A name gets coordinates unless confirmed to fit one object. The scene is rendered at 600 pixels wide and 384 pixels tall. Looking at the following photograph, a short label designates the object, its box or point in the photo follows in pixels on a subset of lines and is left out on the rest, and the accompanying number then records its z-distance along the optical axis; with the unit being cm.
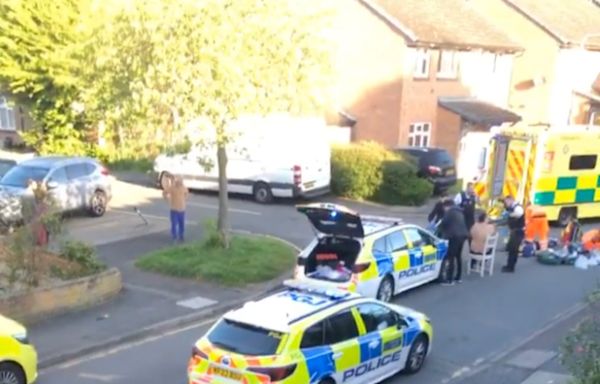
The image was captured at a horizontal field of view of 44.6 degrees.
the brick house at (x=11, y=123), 3259
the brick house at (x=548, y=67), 3853
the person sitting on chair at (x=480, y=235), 1523
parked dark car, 2416
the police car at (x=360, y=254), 1220
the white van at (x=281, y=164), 2225
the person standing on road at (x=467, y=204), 1610
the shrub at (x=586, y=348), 564
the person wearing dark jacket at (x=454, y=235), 1441
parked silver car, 1786
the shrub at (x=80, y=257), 1272
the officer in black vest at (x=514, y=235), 1577
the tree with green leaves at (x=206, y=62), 1204
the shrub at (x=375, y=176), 2278
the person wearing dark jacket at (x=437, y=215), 1645
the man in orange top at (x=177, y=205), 1628
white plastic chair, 1536
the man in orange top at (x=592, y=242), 1730
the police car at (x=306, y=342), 786
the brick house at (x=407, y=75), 2867
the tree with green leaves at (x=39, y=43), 2495
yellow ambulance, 1991
